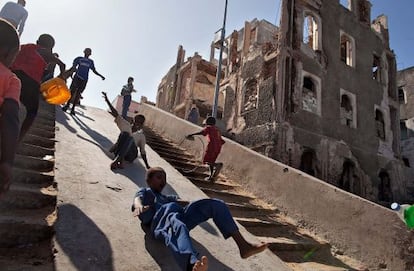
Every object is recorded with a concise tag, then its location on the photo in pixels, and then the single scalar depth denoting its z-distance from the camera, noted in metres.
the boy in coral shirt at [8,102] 1.49
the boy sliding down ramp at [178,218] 2.21
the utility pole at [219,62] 11.24
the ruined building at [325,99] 13.01
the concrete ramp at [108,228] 2.24
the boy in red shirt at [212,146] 5.94
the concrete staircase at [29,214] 2.13
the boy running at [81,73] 7.95
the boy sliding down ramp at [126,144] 4.59
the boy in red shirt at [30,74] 3.30
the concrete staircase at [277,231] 3.65
